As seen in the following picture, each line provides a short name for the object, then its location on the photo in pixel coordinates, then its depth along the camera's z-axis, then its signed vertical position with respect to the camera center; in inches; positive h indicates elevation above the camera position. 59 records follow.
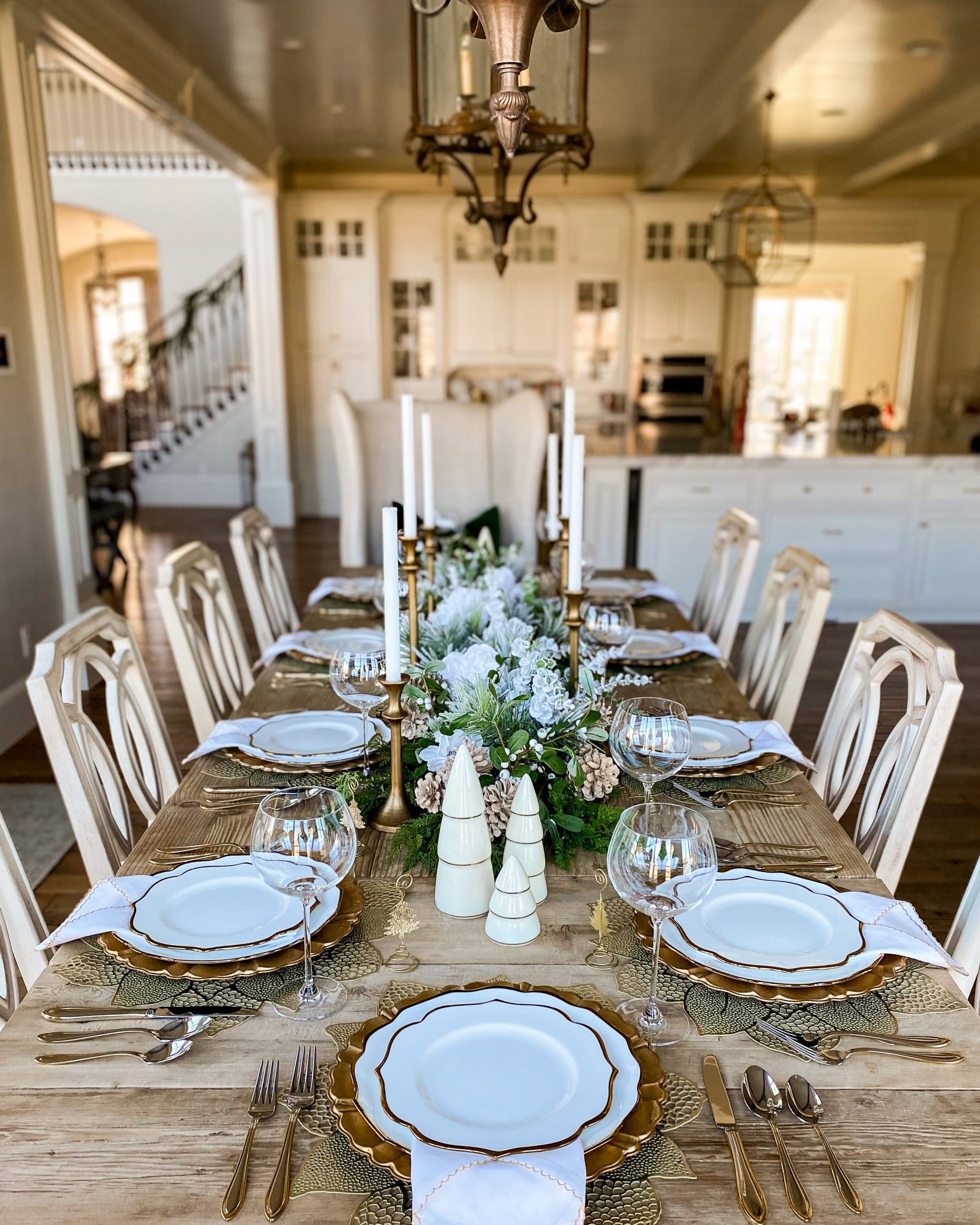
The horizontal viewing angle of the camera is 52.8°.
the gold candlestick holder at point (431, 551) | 84.1 -17.2
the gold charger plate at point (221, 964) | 40.2 -24.8
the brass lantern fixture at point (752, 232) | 215.0 +26.9
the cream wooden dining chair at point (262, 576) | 104.7 -25.3
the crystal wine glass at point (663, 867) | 37.9 -19.4
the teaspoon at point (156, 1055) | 35.8 -25.1
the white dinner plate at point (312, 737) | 62.6 -25.7
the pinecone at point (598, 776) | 51.1 -21.7
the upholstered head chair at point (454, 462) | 151.5 -18.4
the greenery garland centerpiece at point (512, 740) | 50.0 -19.9
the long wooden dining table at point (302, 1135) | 29.8 -25.2
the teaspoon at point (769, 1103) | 30.5 -25.0
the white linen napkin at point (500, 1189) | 27.4 -23.1
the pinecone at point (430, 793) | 50.3 -22.1
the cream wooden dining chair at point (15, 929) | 47.9 -28.0
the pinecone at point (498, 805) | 48.7 -22.0
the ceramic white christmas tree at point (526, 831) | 45.3 -21.7
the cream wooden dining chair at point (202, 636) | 80.7 -24.9
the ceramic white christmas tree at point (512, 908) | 43.2 -23.9
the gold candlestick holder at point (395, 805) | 52.2 -24.3
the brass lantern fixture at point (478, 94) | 91.4 +22.7
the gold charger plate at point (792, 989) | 39.1 -24.9
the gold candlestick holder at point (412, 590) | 63.4 -15.3
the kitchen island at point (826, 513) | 193.6 -32.5
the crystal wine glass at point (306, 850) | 39.0 -19.6
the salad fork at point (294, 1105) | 29.6 -24.9
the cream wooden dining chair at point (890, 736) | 58.7 -24.6
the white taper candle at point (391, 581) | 47.9 -11.2
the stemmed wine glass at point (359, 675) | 56.1 -18.3
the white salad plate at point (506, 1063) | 31.3 -24.0
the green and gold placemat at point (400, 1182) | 29.4 -25.0
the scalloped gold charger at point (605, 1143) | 30.1 -24.0
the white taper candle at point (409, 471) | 64.2 -8.1
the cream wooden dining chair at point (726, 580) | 103.0 -25.3
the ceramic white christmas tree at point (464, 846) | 45.2 -22.3
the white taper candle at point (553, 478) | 89.0 -11.7
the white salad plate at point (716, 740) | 63.9 -25.7
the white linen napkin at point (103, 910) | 42.7 -24.7
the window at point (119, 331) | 510.0 +5.7
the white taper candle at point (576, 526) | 56.8 -10.1
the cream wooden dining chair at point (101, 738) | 56.6 -24.3
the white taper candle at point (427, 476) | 80.5 -10.7
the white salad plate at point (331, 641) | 85.6 -26.0
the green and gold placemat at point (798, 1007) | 38.4 -25.6
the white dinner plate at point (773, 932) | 40.7 -24.9
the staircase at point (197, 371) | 378.3 -11.1
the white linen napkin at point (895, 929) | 42.0 -24.9
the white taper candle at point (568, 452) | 63.1 -6.7
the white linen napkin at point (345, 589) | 109.4 -26.9
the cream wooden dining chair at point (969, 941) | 48.5 -28.7
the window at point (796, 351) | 479.5 -2.8
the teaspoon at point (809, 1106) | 31.0 -25.0
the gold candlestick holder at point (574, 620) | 57.3 -15.5
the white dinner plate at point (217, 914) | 41.7 -24.8
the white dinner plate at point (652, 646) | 84.2 -25.9
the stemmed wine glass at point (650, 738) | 49.5 -19.1
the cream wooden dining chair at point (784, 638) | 84.2 -25.6
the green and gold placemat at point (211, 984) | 39.6 -25.5
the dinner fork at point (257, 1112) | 29.6 -24.9
